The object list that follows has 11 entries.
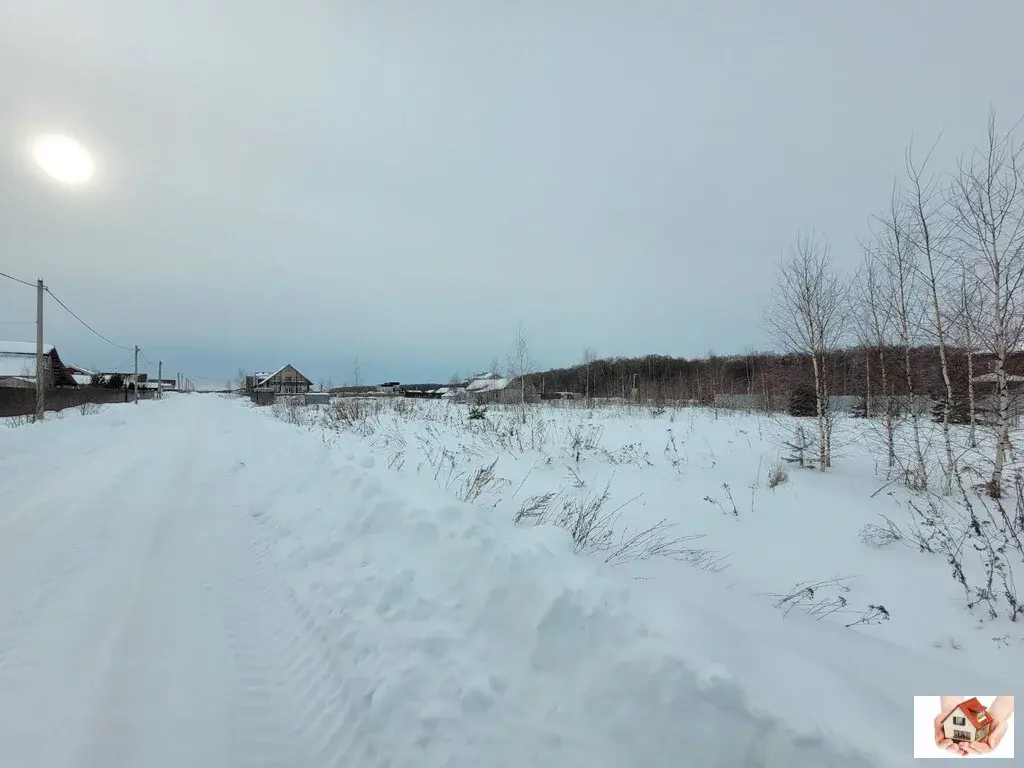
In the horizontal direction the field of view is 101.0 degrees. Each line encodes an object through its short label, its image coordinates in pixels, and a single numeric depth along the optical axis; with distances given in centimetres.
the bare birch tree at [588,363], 4523
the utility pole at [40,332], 1906
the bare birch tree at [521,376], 2546
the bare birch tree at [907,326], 869
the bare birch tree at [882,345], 926
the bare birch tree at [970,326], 766
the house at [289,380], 8888
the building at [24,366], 3491
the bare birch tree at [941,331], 793
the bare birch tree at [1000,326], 686
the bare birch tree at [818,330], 1012
